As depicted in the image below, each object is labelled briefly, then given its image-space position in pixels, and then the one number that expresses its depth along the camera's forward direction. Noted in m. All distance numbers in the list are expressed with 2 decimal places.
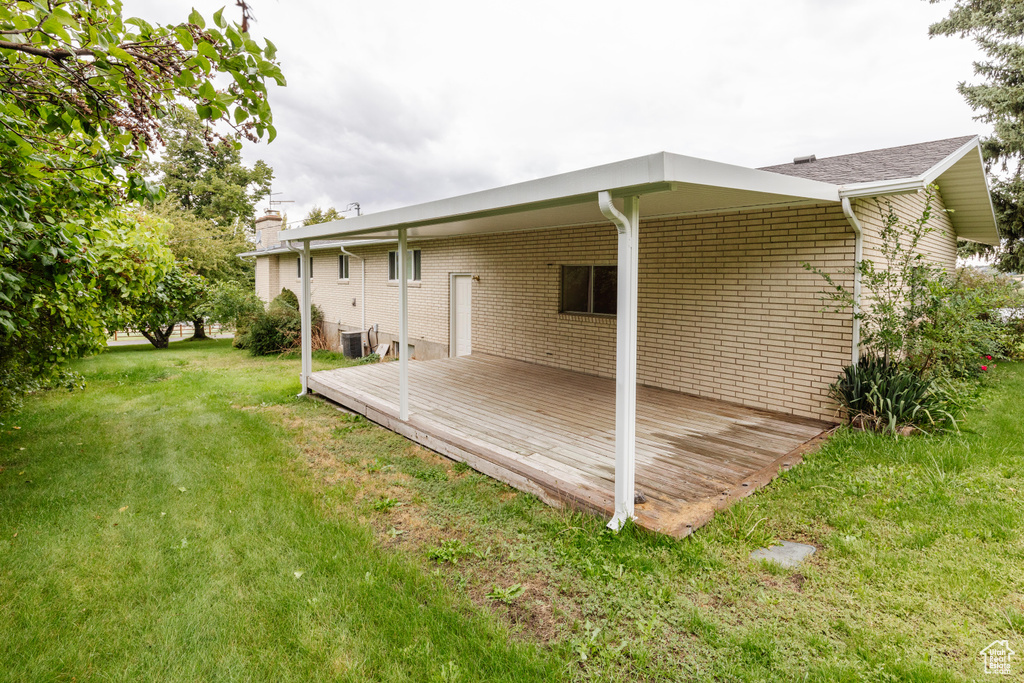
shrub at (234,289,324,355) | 14.74
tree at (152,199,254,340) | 17.50
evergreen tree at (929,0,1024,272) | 12.25
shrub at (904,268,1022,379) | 5.44
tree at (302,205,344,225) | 35.25
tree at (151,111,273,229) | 27.03
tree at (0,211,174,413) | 3.84
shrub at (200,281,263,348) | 15.43
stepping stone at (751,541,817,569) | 3.17
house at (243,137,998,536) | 3.81
